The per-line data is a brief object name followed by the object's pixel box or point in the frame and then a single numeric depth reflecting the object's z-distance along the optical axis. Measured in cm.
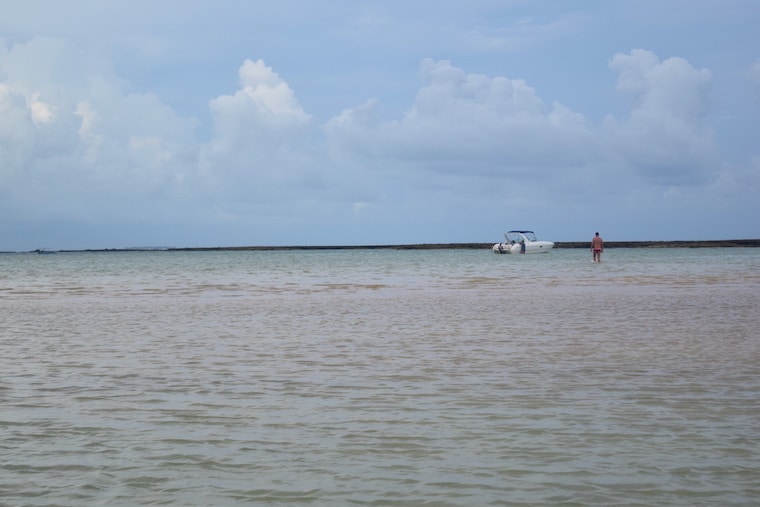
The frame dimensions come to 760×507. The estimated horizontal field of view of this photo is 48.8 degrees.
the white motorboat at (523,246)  9556
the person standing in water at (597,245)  6258
